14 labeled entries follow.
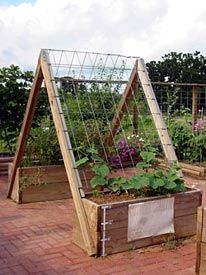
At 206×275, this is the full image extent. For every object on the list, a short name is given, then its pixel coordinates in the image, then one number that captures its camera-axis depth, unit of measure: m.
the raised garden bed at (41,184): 4.84
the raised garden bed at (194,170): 6.62
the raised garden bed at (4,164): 6.42
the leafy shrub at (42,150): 5.10
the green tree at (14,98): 6.19
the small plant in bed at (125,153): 6.68
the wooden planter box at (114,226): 3.23
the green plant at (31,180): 4.81
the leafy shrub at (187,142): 7.05
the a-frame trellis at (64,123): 3.42
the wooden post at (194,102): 7.90
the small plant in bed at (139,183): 3.56
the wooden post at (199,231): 2.78
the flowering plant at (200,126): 7.43
